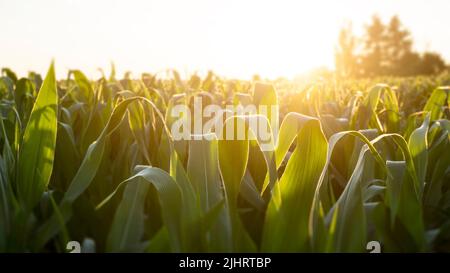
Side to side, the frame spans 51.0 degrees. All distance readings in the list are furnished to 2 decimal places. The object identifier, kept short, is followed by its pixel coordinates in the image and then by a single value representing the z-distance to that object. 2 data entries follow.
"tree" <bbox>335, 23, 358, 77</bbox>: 46.72
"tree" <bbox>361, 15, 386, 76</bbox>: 47.34
